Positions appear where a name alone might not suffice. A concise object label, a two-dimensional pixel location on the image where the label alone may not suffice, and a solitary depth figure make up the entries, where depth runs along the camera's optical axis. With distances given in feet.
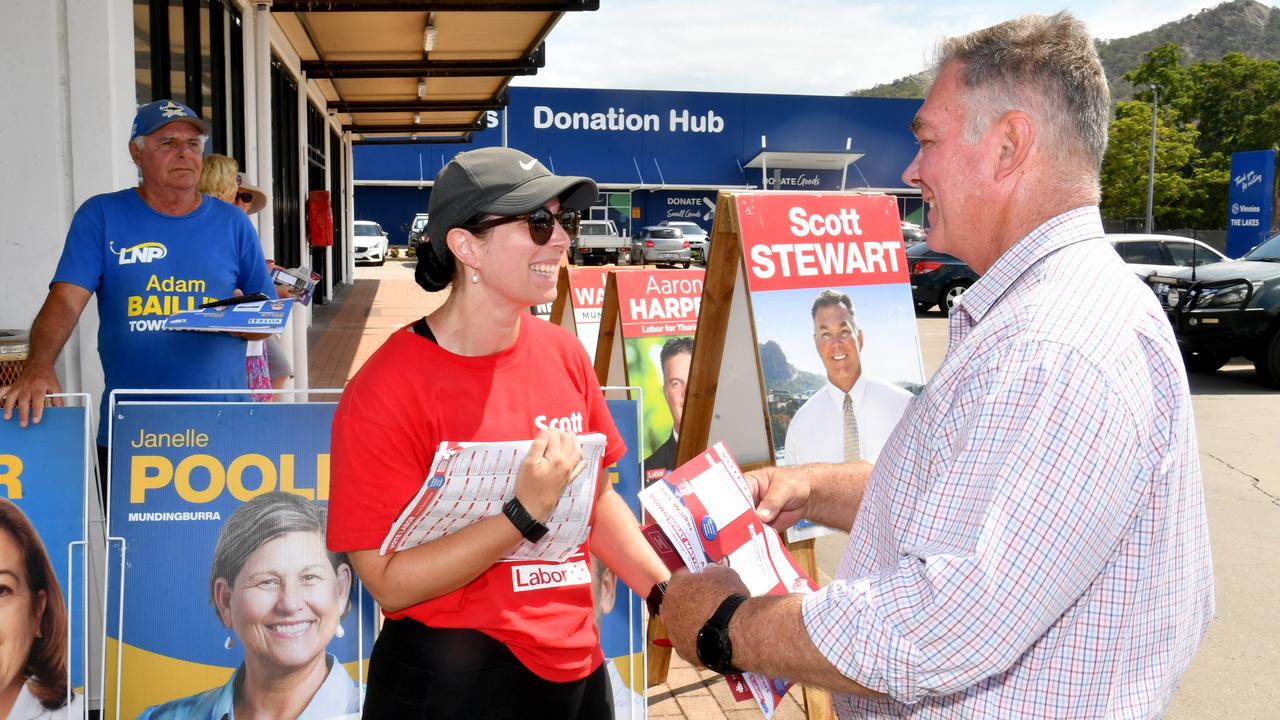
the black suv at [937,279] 64.95
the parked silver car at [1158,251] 54.75
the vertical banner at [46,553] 9.43
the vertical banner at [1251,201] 84.84
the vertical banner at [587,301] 22.93
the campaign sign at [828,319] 14.11
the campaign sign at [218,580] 9.75
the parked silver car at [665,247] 119.96
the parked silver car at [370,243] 119.24
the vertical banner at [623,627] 10.79
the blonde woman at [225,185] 16.72
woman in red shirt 6.47
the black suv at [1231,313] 40.68
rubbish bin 11.96
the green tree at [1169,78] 204.74
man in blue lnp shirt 12.02
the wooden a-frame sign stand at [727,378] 13.74
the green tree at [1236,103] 195.31
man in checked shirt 4.52
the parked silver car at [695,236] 125.18
